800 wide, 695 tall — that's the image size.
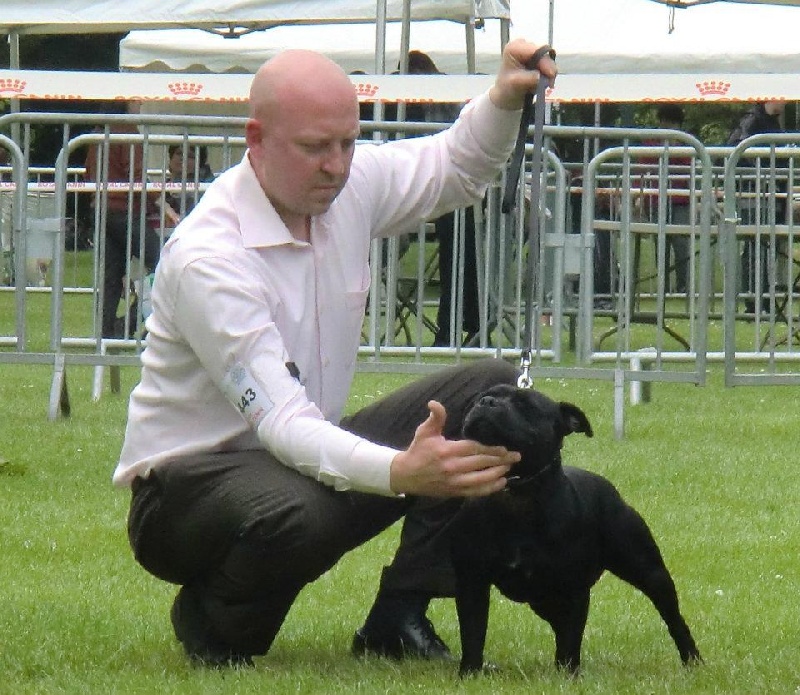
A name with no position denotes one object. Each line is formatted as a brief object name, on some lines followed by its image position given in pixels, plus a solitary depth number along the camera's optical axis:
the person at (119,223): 15.51
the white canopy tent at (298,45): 33.91
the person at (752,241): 17.53
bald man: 6.79
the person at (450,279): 15.85
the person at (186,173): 15.10
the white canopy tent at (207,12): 24.34
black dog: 6.86
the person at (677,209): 19.31
